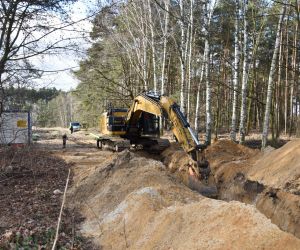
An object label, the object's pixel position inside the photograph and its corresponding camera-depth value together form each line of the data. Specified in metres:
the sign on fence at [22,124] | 13.68
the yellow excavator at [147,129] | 7.33
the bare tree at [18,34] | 5.90
